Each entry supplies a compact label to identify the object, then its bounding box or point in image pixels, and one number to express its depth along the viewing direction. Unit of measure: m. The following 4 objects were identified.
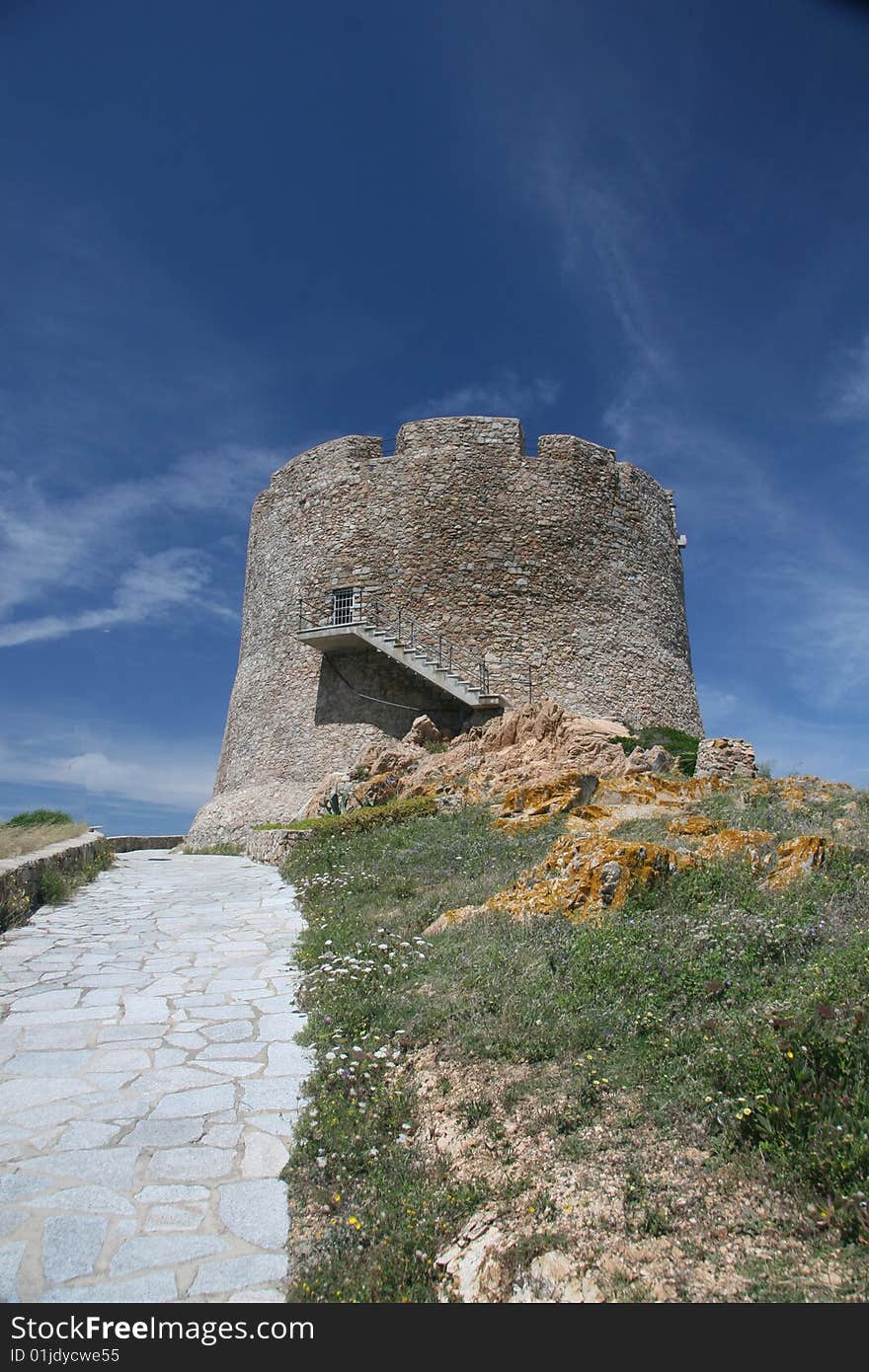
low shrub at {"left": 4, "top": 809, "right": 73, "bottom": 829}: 18.33
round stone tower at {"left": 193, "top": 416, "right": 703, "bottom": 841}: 20.92
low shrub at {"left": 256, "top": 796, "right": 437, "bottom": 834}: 12.65
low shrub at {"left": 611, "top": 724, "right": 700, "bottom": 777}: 15.48
